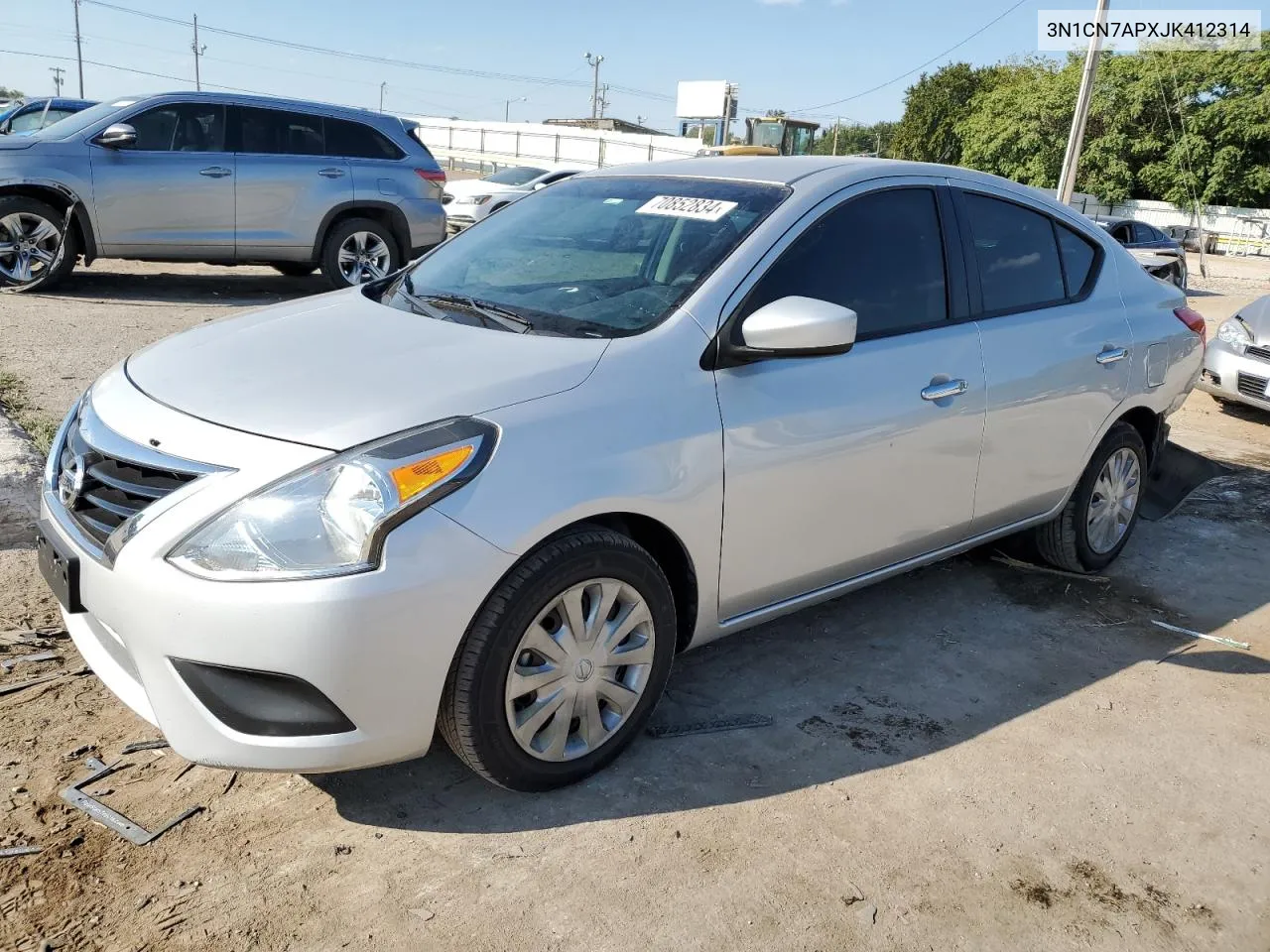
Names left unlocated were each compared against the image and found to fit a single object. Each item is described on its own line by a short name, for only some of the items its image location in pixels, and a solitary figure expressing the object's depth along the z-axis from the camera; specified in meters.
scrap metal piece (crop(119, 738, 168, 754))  2.99
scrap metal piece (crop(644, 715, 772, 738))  3.25
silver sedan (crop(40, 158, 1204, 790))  2.40
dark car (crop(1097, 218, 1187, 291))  16.62
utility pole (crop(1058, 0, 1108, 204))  22.52
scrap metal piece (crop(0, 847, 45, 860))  2.54
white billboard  56.38
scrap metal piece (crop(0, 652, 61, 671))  3.37
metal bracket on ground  2.63
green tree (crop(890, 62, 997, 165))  57.56
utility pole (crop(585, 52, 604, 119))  82.57
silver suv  8.99
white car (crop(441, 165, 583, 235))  16.84
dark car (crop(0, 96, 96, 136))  13.62
